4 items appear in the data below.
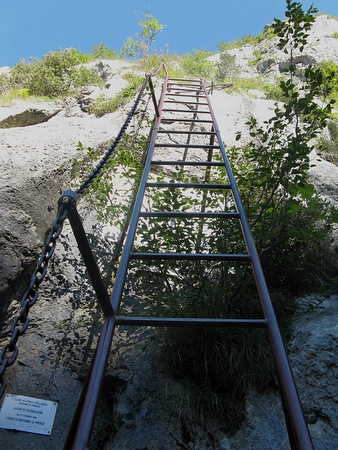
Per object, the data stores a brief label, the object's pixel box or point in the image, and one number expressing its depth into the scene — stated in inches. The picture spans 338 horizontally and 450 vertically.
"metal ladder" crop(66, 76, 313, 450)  46.2
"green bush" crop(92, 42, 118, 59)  561.2
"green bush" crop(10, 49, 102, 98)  343.0
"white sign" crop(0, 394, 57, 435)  96.5
